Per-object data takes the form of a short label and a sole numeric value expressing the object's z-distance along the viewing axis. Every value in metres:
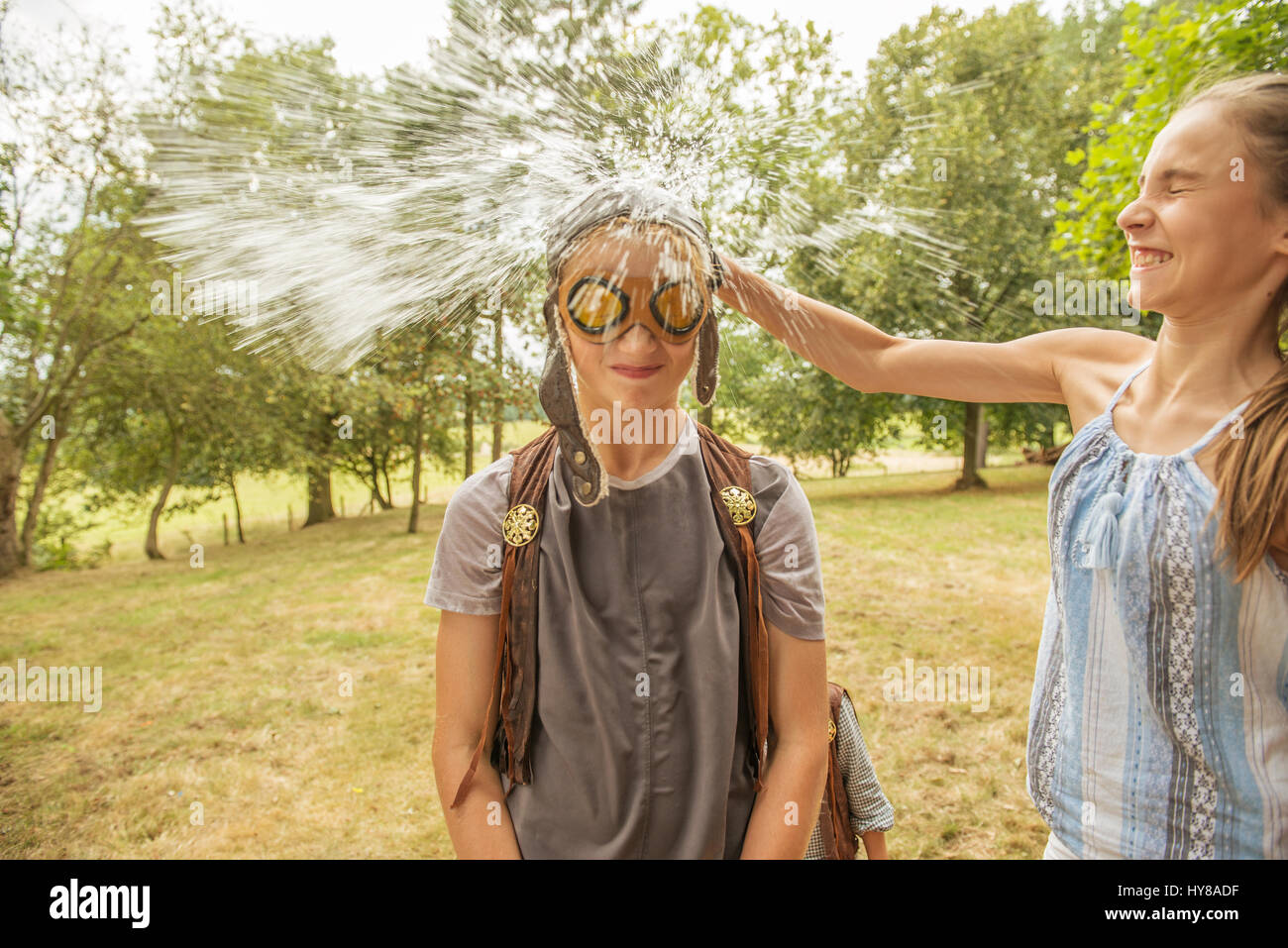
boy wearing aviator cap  1.23
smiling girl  1.10
